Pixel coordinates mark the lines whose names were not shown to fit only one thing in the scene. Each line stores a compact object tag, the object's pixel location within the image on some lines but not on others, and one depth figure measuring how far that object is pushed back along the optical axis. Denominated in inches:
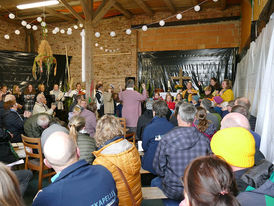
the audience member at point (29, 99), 273.9
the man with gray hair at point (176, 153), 76.3
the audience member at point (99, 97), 269.4
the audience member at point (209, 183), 34.3
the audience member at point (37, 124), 130.9
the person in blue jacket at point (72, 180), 44.3
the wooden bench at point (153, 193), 83.1
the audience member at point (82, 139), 100.4
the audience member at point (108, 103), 258.4
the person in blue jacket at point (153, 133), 105.5
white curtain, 88.9
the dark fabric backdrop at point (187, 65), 331.0
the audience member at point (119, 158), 68.7
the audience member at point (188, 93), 261.1
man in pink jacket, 212.8
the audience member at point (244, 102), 130.6
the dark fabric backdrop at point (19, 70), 343.3
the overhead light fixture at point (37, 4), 253.1
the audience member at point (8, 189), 31.9
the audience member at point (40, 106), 203.8
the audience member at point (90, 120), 159.3
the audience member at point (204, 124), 116.0
